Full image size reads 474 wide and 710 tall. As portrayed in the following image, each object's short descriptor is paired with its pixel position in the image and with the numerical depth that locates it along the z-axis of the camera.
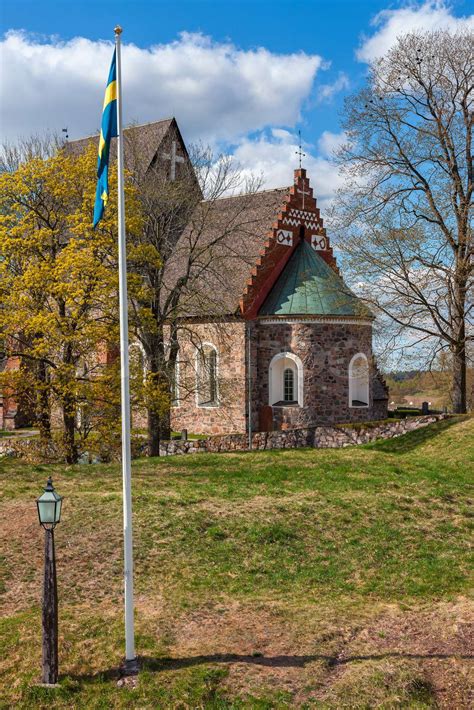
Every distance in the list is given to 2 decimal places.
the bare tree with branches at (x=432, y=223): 25.52
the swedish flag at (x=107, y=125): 9.72
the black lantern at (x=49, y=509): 9.29
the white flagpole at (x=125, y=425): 9.44
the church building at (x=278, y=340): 30.61
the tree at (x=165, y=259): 24.11
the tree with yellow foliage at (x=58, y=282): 20.64
